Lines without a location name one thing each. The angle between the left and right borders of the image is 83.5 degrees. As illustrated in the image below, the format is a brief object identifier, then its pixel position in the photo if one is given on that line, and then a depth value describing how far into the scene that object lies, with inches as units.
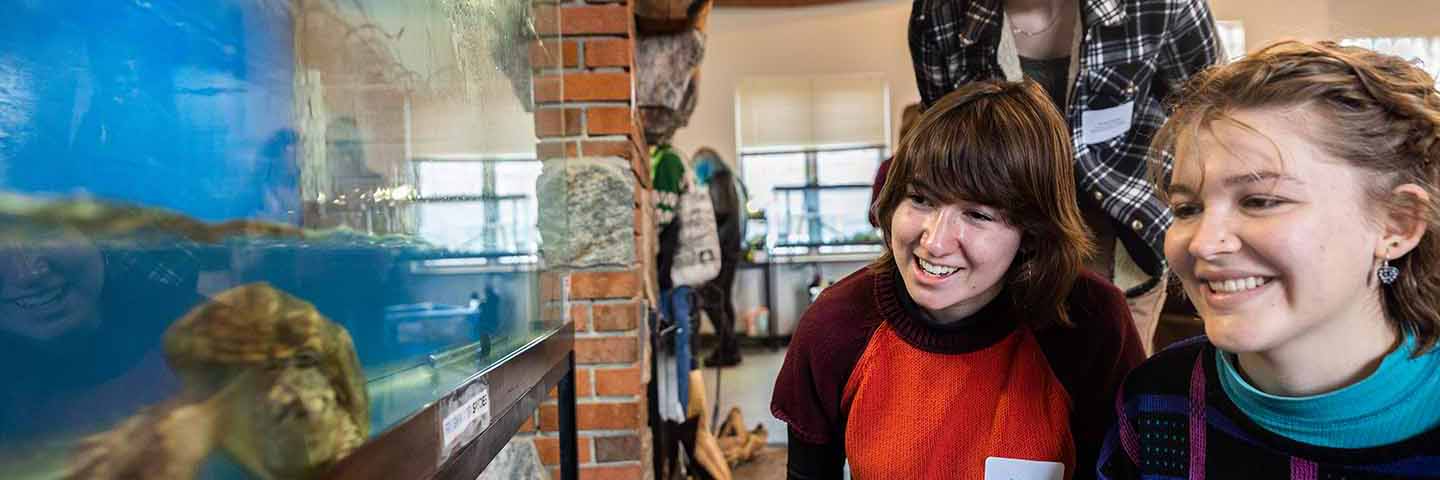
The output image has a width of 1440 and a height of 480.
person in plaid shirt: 52.1
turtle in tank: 14.0
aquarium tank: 11.6
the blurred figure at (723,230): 220.1
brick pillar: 77.9
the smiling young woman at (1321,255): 28.5
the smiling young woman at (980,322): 40.4
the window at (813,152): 288.8
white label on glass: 30.9
